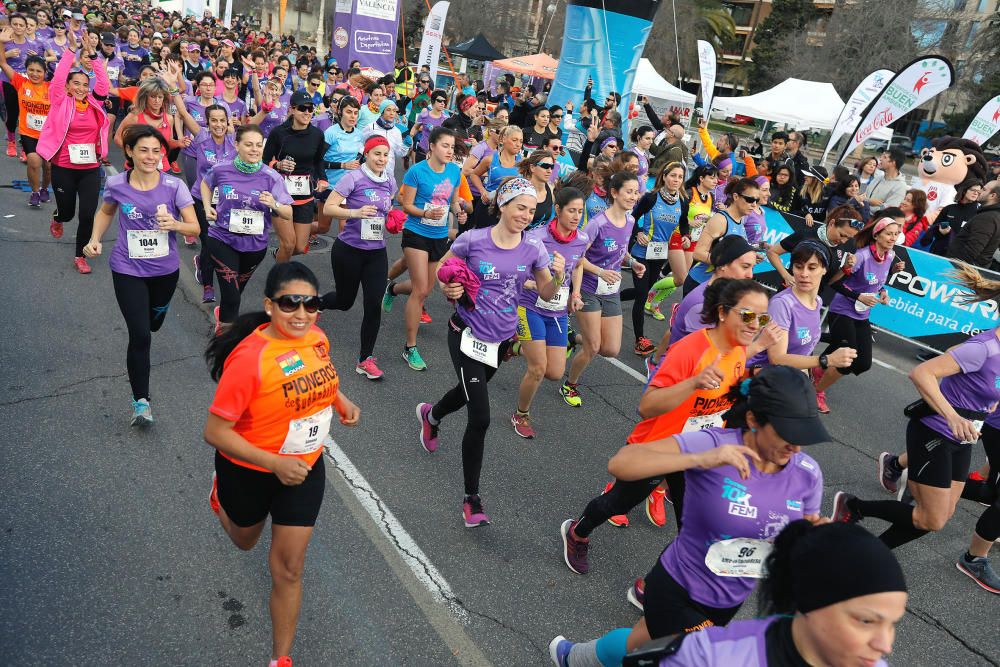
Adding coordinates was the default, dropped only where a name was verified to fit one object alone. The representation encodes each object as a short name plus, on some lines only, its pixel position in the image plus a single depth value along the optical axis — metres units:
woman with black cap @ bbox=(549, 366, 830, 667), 2.43
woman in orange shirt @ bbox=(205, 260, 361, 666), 2.71
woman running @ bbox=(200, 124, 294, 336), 5.60
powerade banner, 8.25
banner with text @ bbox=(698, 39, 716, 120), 17.84
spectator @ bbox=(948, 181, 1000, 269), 8.51
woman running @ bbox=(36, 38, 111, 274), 7.00
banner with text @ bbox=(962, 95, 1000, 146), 14.41
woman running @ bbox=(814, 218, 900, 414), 5.87
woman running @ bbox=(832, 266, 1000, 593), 3.76
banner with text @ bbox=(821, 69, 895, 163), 15.77
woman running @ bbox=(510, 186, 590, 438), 4.94
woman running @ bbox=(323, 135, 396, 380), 5.78
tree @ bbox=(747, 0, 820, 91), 50.92
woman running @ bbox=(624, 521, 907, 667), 1.64
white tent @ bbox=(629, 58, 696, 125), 25.94
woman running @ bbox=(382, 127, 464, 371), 6.11
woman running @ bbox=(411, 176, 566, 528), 4.09
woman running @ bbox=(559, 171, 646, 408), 5.54
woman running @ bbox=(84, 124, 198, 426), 4.57
